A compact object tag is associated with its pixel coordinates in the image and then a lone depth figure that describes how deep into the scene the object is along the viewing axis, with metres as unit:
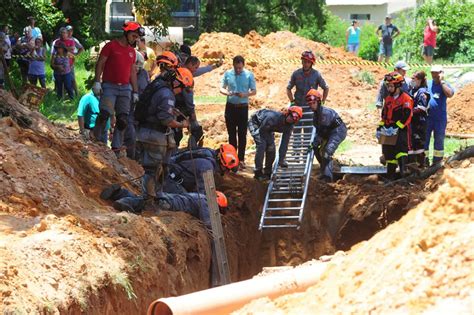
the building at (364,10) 69.88
